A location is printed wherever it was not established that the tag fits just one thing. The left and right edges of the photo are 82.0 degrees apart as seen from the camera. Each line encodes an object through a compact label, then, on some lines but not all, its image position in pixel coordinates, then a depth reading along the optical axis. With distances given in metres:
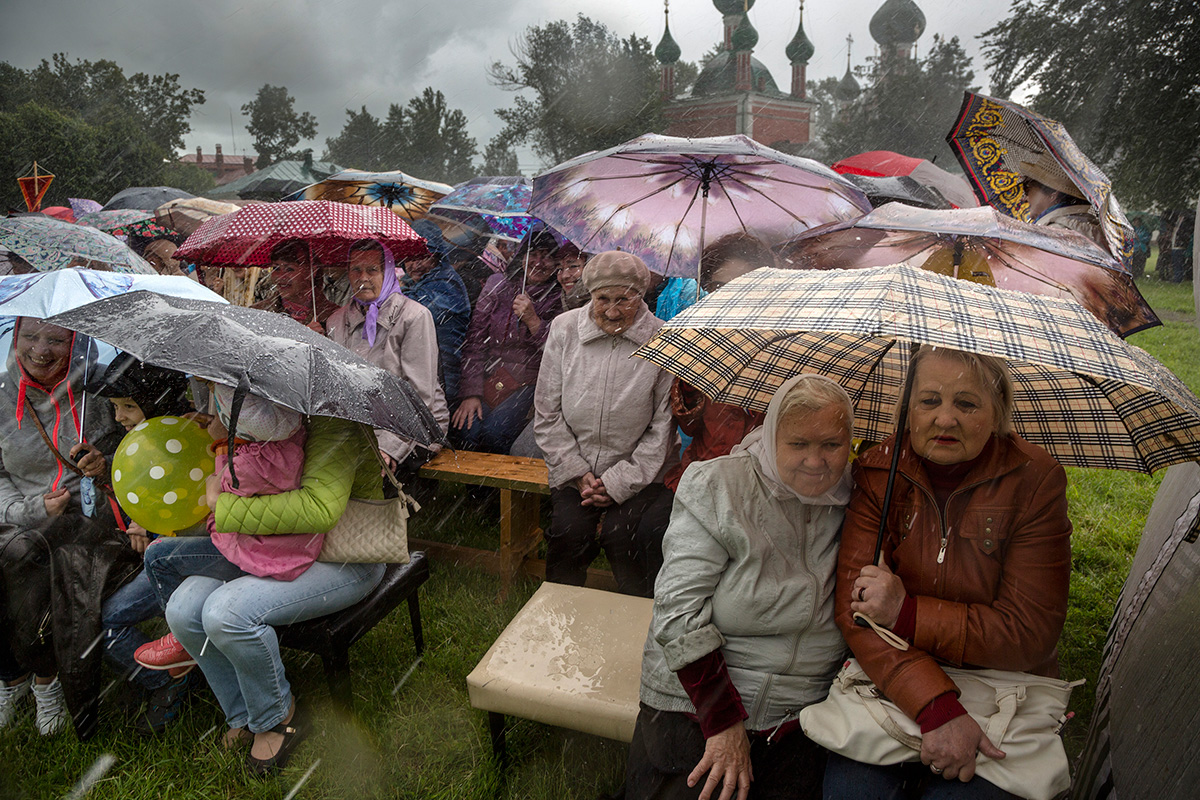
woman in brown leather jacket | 1.84
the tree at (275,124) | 37.97
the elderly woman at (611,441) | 3.43
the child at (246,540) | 2.39
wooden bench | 3.86
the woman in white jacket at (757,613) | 1.97
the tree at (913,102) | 32.66
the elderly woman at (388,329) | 4.16
